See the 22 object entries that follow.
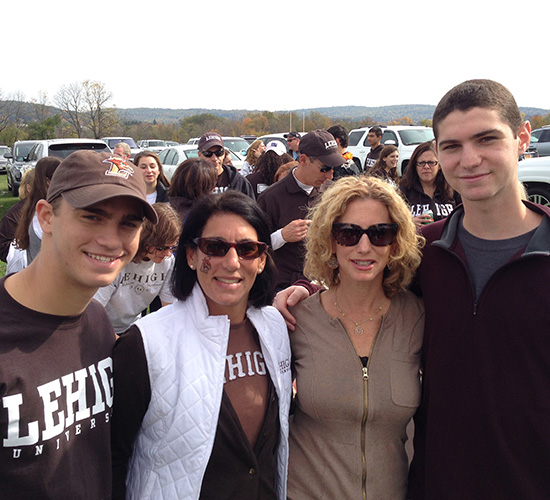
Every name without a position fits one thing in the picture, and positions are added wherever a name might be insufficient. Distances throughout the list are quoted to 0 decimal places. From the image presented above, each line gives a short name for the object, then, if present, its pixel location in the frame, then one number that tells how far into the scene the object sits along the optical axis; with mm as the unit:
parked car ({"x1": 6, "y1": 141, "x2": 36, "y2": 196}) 17125
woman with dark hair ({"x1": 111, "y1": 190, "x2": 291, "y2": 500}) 1867
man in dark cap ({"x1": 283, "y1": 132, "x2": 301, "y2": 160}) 10406
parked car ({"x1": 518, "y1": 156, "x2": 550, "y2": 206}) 8570
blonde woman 2062
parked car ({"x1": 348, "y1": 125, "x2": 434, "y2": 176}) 15875
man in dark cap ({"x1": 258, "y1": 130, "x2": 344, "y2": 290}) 4160
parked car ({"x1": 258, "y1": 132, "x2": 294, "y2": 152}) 16592
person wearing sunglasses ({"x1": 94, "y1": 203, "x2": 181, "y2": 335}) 3393
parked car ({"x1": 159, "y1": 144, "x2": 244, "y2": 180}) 14047
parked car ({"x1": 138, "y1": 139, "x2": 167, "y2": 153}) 33656
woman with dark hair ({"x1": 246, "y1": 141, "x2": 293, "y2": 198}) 7117
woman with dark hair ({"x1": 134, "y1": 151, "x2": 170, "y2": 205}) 6371
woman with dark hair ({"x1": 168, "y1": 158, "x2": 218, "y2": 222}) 4938
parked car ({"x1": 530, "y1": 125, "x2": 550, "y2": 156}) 17697
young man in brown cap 1503
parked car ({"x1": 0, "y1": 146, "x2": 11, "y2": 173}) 31016
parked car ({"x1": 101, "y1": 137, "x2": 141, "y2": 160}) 21669
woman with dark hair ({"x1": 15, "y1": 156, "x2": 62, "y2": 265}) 3814
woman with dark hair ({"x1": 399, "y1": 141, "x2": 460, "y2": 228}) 5326
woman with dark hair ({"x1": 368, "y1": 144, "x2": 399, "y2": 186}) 7562
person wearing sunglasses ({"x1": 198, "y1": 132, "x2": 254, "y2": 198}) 6023
